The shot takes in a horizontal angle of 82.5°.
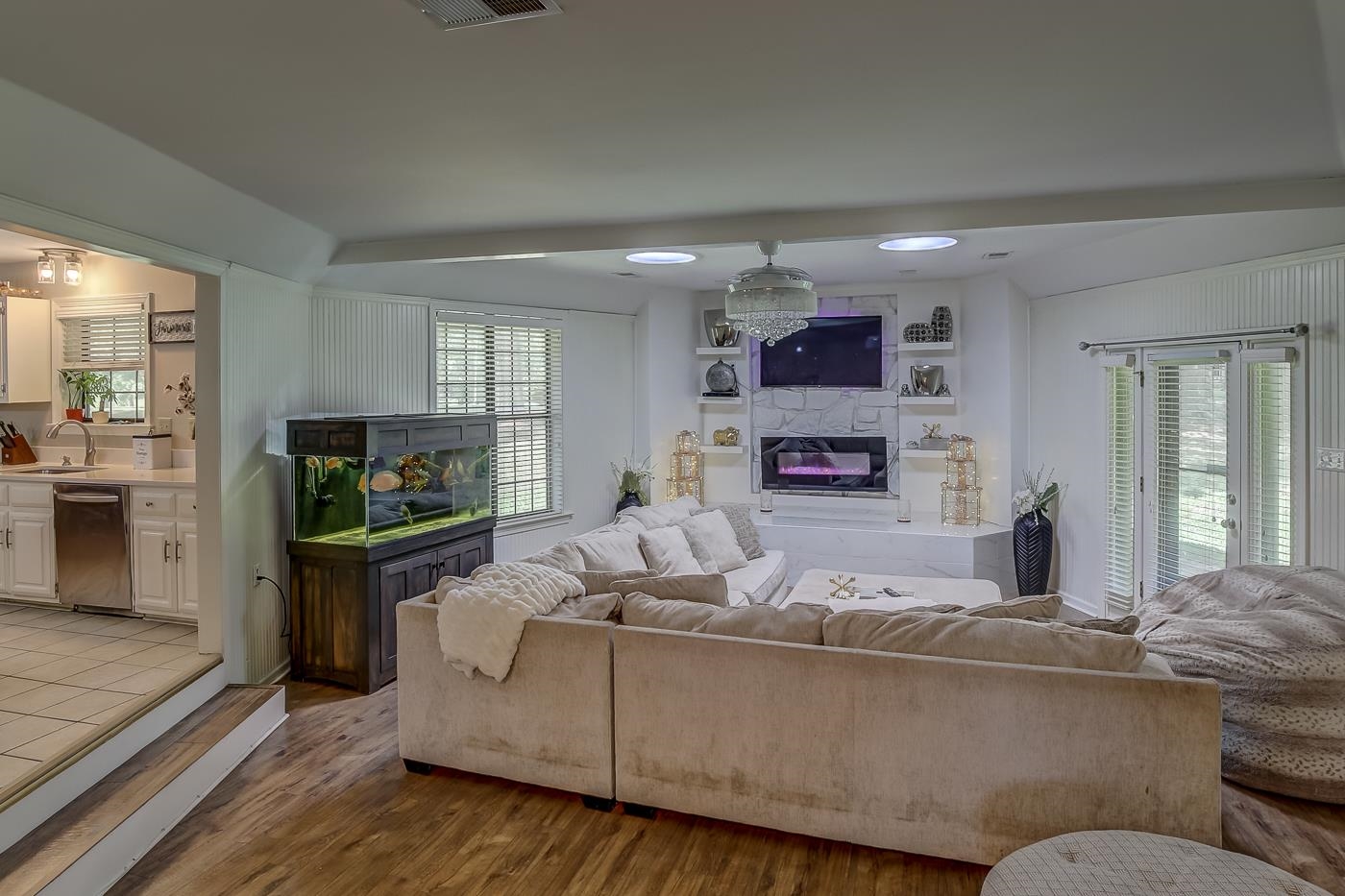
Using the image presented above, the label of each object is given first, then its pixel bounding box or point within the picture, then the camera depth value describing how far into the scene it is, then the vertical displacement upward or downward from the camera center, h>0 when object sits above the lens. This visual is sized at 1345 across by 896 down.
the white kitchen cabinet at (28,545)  4.77 -0.61
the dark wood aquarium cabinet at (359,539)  4.03 -0.51
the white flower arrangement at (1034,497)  5.77 -0.42
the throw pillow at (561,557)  3.86 -0.58
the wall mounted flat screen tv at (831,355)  6.63 +0.77
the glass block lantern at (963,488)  6.22 -0.37
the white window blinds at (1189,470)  4.57 -0.18
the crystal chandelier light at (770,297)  4.28 +0.83
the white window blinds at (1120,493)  5.27 -0.35
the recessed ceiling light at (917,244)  4.58 +1.21
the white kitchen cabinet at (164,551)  4.47 -0.62
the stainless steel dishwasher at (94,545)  4.60 -0.60
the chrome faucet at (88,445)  5.23 +0.01
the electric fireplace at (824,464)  6.70 -0.18
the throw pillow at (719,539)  5.29 -0.67
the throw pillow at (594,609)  2.99 -0.65
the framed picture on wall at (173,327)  5.00 +0.78
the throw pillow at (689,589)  3.15 -0.60
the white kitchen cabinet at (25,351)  5.05 +0.65
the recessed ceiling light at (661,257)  5.04 +1.25
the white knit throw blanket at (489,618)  2.92 -0.66
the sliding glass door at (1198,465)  4.20 -0.14
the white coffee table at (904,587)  4.49 -0.93
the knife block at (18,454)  5.23 -0.05
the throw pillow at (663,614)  2.87 -0.65
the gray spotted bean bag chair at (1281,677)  2.84 -0.90
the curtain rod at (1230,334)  3.96 +0.61
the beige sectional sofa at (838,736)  2.35 -1.00
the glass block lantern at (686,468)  6.87 -0.21
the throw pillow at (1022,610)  2.78 -0.61
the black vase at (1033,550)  5.74 -0.81
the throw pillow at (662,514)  5.16 -0.49
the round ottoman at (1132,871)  1.88 -1.09
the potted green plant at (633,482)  6.63 -0.33
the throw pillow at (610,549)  4.20 -0.60
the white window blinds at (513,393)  5.66 +0.40
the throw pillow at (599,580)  3.28 -0.59
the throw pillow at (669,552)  4.71 -0.68
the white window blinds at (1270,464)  4.13 -0.13
